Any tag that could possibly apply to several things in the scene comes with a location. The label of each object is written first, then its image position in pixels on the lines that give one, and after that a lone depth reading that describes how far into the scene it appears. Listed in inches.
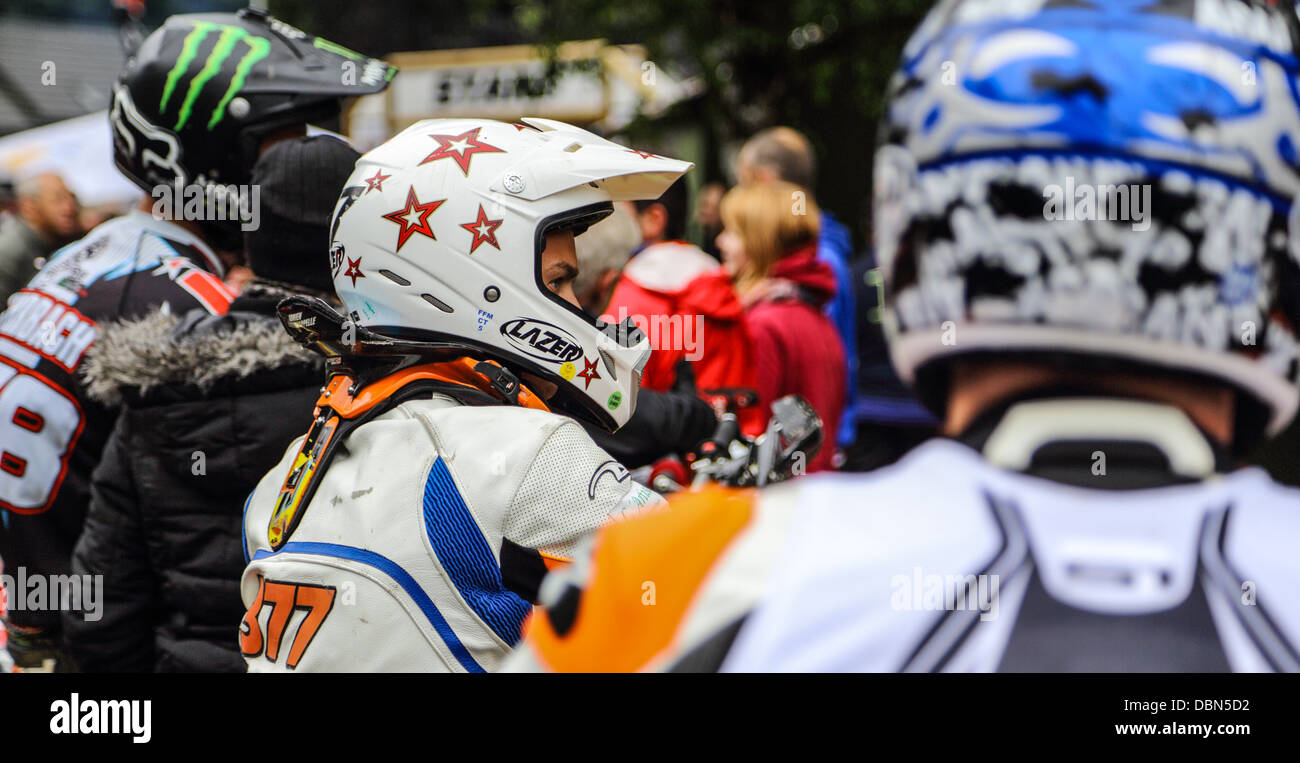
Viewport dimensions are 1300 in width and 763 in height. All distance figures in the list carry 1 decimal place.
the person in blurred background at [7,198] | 414.3
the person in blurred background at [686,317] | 164.7
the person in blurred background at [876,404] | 253.8
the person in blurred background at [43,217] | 295.6
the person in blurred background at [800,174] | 238.1
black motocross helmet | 136.1
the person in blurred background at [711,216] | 329.7
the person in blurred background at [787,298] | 204.2
